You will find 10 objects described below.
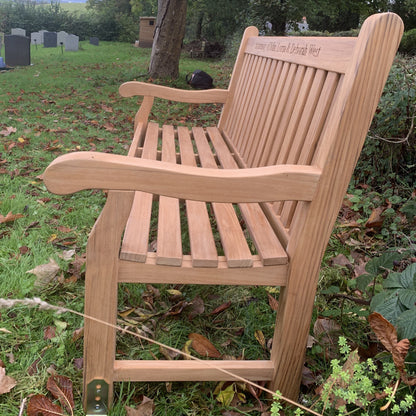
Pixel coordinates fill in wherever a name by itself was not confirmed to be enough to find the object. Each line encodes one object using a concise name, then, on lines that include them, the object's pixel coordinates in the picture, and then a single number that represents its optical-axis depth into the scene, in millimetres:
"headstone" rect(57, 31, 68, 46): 17281
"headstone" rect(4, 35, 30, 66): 11677
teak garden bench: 1257
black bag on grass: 8648
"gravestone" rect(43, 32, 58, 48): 17622
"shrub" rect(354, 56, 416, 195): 2975
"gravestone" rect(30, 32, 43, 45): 18119
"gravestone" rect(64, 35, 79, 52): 17188
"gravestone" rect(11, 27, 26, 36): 17141
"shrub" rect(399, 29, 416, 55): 13711
